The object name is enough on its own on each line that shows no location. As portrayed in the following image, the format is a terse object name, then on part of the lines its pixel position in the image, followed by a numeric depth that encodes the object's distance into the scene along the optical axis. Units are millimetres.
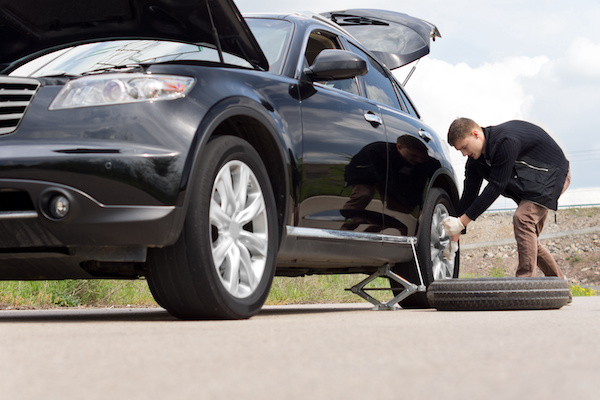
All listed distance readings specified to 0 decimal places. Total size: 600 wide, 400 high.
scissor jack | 6258
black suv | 3826
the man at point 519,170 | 6770
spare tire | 5453
